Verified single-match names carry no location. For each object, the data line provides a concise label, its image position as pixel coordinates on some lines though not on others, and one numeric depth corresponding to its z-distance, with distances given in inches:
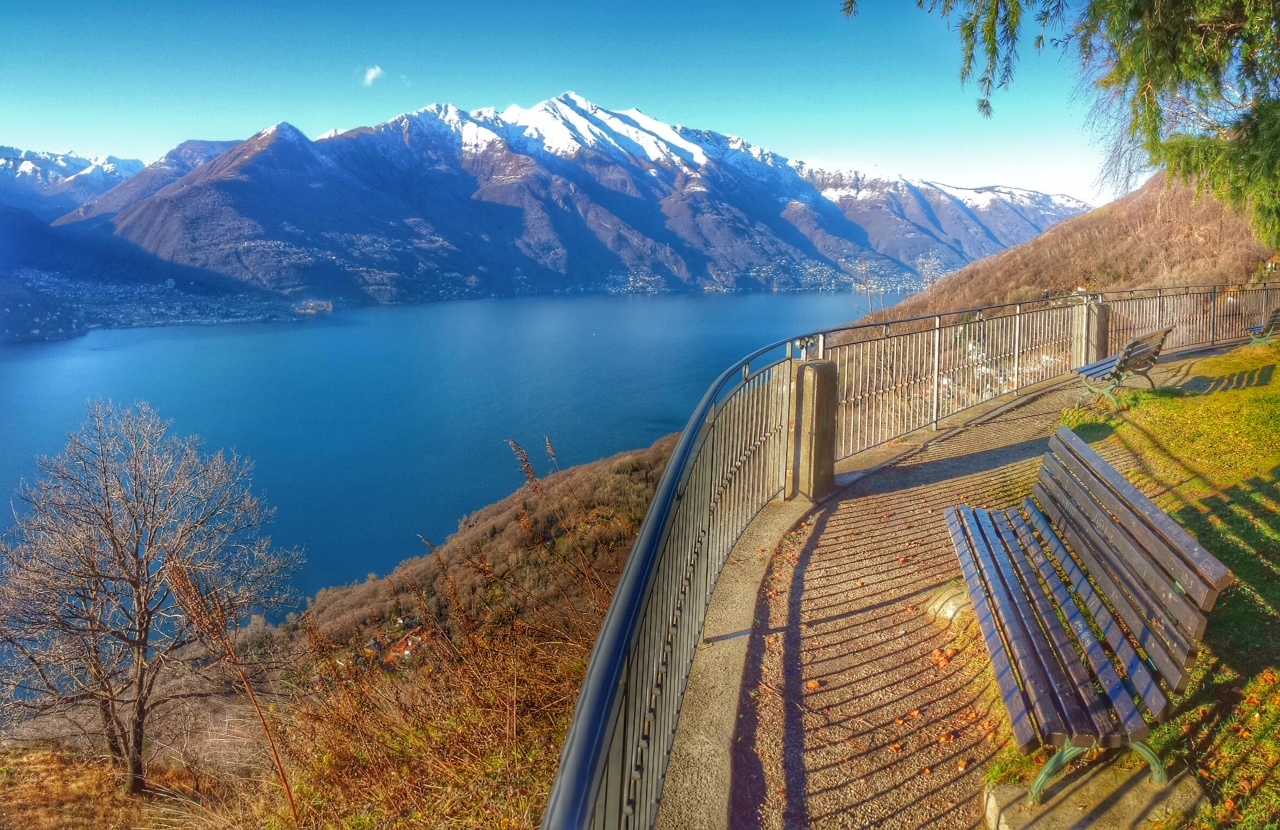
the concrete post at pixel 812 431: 221.1
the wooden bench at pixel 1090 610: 88.2
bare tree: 744.3
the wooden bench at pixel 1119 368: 319.6
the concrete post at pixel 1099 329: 431.2
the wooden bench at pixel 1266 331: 475.6
